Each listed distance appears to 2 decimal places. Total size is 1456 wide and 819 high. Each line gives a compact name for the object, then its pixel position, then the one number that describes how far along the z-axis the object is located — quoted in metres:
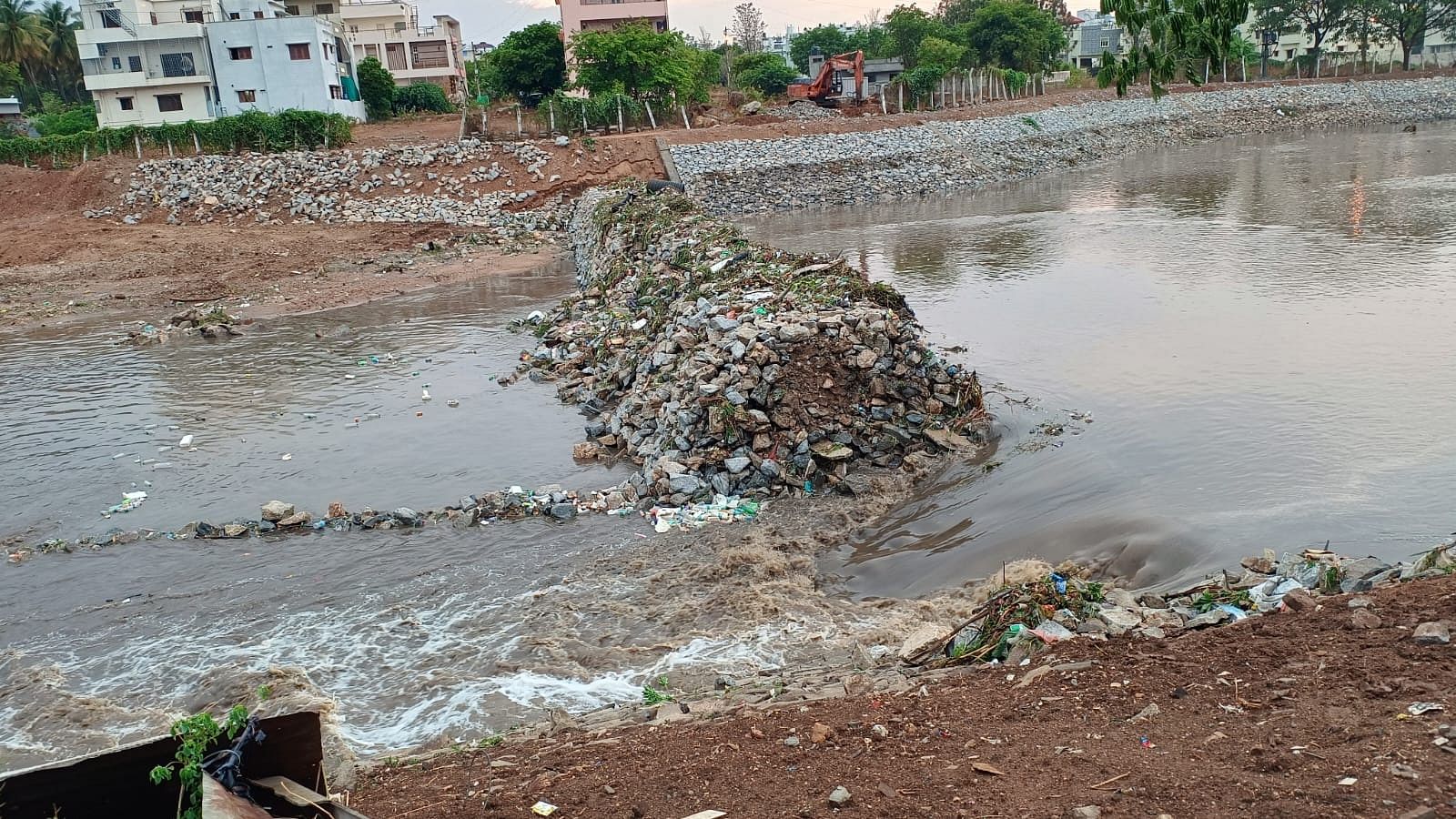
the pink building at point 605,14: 61.00
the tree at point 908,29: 63.38
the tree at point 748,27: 87.50
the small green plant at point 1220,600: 6.11
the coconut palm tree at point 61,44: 61.53
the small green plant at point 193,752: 3.86
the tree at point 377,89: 47.16
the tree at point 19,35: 58.59
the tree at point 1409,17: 61.44
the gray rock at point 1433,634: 4.61
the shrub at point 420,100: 49.06
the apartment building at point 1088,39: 87.88
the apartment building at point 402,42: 65.38
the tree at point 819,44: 70.62
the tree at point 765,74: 52.22
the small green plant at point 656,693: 6.28
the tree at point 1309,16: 62.52
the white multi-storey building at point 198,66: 44.09
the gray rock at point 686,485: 9.56
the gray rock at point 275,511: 9.78
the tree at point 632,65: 40.44
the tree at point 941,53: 52.44
